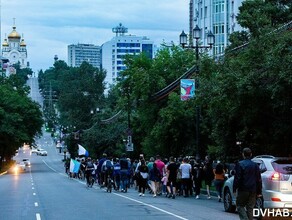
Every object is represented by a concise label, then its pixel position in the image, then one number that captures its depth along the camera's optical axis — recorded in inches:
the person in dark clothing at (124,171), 1460.4
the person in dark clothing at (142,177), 1368.1
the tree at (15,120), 3644.2
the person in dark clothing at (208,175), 1275.8
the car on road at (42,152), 6437.0
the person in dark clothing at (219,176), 1185.4
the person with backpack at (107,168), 1508.4
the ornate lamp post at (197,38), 1520.7
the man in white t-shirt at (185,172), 1300.4
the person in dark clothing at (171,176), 1321.4
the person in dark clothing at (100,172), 1619.3
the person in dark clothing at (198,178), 1293.1
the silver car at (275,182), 796.8
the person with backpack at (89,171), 1702.8
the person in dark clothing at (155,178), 1349.7
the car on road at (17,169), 3789.4
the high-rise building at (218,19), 4023.1
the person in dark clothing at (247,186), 659.4
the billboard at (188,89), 1457.9
